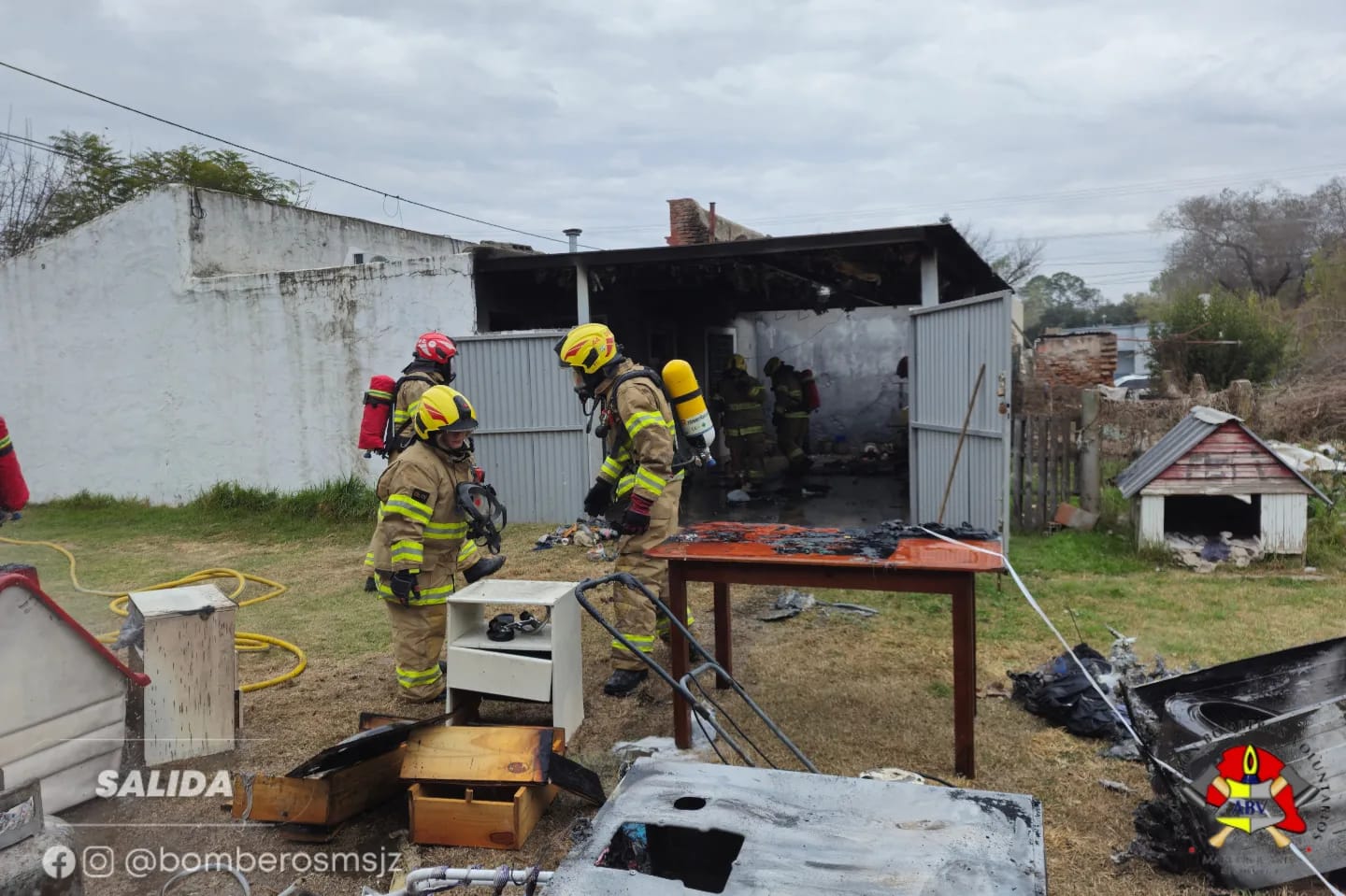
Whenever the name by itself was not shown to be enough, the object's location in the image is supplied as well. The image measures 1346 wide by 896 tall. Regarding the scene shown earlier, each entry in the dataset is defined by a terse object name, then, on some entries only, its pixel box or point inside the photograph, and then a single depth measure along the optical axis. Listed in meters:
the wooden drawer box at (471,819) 3.27
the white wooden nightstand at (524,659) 4.14
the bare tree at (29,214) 19.92
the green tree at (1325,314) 19.31
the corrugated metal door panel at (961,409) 6.91
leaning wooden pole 7.14
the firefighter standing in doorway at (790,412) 13.53
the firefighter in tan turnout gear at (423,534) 4.41
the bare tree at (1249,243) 35.91
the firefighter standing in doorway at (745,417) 12.41
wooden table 3.69
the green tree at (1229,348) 19.67
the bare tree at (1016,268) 44.00
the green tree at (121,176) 20.48
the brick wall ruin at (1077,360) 12.30
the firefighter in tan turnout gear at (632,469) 4.83
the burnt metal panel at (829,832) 1.83
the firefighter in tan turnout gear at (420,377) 6.85
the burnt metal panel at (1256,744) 2.69
